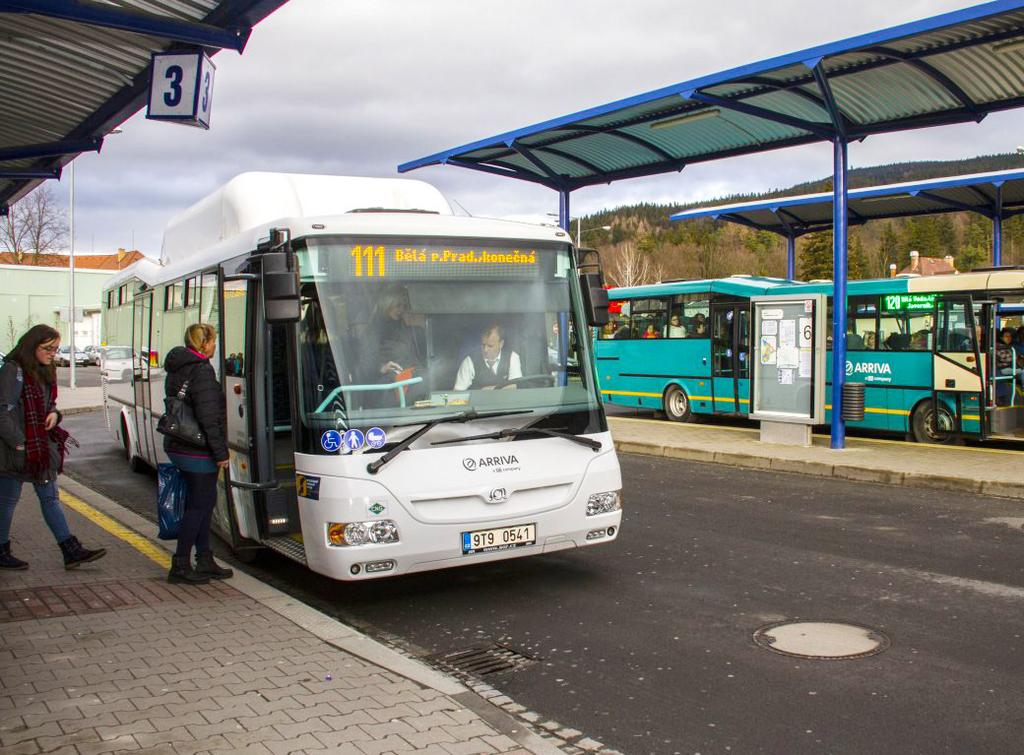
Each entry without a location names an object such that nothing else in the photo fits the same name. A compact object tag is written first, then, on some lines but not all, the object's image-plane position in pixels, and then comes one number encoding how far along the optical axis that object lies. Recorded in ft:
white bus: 20.67
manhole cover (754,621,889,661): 18.58
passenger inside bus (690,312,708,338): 66.28
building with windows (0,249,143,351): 233.35
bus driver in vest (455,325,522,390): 22.18
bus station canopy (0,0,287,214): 24.57
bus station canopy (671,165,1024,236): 69.00
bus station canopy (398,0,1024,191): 38.91
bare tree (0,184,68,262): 262.67
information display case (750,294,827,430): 49.24
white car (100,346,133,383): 44.62
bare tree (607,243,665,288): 334.24
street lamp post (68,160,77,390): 115.03
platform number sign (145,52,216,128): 27.20
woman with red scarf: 23.86
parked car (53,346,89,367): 227.61
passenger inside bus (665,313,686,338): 68.23
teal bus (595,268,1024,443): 50.16
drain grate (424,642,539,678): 18.28
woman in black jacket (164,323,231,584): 22.90
